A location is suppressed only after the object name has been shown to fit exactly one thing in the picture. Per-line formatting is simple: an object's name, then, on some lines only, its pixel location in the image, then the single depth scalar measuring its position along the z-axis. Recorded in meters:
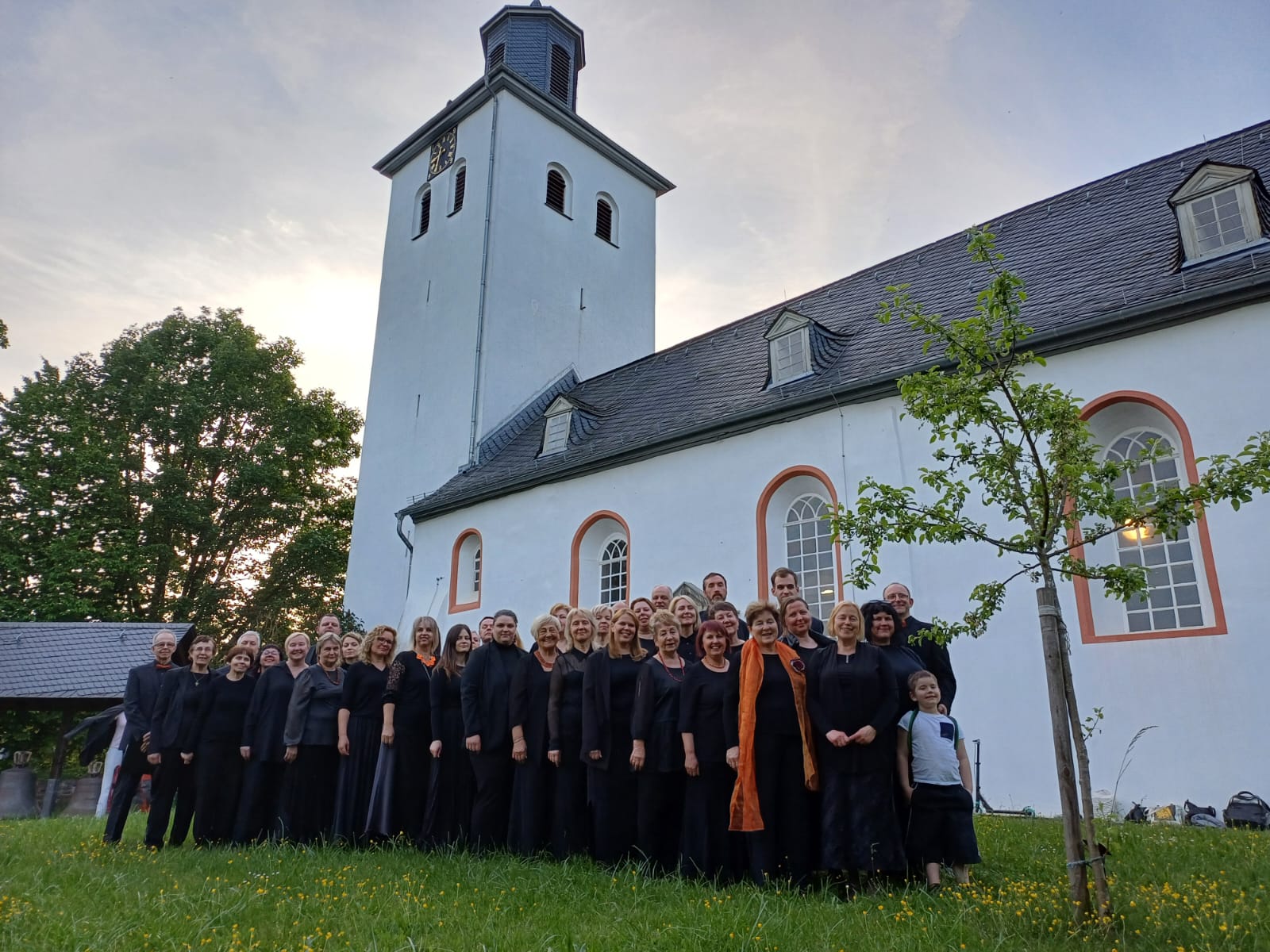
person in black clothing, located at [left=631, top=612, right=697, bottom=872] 5.61
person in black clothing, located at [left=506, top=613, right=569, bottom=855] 6.28
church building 9.09
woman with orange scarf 5.10
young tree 4.12
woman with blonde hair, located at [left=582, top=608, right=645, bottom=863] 5.86
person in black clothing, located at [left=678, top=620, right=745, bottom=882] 5.32
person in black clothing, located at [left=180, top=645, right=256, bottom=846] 7.15
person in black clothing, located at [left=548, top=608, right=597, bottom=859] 6.15
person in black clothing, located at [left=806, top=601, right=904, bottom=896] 4.88
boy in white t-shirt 4.90
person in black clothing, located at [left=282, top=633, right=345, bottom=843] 7.12
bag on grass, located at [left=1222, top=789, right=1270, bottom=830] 7.84
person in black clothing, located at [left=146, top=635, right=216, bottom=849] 7.10
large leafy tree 22.78
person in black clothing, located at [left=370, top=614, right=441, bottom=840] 6.82
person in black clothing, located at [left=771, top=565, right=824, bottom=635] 6.59
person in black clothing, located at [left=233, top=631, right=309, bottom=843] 7.18
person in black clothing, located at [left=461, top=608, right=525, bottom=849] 6.44
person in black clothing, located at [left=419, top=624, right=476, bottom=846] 6.77
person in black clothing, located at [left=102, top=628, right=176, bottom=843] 7.20
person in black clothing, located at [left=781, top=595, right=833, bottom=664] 5.58
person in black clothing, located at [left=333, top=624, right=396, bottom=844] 6.97
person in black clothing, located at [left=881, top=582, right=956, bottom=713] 5.95
